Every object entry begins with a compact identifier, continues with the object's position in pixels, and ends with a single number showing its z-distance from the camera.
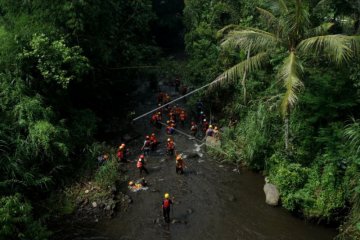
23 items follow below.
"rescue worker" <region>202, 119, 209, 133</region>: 21.31
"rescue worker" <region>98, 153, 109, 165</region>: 17.37
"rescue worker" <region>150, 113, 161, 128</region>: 21.82
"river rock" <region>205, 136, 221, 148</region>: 18.83
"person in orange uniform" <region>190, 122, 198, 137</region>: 20.84
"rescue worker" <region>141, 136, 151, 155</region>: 18.75
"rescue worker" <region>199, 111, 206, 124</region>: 22.31
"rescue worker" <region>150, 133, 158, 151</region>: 19.25
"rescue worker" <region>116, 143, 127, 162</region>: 17.89
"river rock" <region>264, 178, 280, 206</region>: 14.67
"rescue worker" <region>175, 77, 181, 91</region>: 27.81
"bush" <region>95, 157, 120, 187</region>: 15.91
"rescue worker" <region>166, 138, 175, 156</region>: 18.67
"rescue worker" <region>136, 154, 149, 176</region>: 16.95
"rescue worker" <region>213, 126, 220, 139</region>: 19.30
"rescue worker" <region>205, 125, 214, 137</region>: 19.52
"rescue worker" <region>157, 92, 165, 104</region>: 25.34
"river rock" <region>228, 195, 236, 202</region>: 15.30
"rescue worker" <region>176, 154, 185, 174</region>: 16.95
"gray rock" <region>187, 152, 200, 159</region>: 18.73
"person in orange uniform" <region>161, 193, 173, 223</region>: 13.66
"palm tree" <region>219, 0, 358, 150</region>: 12.21
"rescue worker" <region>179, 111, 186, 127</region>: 22.21
